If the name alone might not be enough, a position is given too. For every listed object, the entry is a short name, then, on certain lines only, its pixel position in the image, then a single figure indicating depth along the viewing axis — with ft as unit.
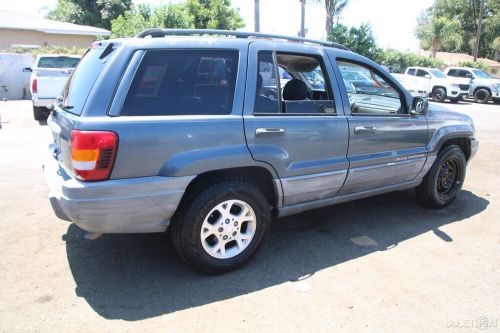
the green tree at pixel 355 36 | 84.53
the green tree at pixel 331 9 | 87.40
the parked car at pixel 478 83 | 68.23
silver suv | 9.25
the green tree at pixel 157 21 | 66.64
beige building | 77.97
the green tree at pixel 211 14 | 75.66
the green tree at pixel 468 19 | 153.48
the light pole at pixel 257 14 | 59.47
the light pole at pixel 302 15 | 85.62
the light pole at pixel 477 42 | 107.98
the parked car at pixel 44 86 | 34.94
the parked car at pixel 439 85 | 66.90
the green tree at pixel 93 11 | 110.31
